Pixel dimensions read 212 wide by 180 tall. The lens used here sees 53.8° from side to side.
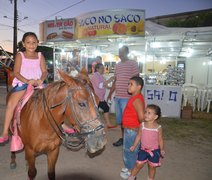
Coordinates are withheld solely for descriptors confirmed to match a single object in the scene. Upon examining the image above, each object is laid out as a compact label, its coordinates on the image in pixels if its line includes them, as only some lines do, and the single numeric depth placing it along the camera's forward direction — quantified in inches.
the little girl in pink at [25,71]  120.6
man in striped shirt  189.6
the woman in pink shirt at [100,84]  244.5
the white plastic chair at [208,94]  388.3
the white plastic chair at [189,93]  384.7
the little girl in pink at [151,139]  124.3
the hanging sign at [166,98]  327.6
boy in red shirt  129.8
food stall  321.4
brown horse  90.6
